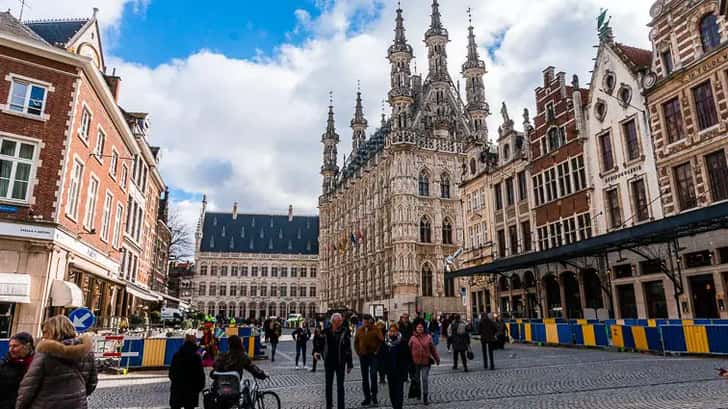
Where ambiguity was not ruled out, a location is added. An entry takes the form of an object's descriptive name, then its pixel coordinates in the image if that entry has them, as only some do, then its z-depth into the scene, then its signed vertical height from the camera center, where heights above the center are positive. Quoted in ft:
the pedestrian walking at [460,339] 44.73 -2.16
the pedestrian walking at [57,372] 12.73 -1.39
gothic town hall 167.97 +47.78
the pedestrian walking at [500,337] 67.52 -2.98
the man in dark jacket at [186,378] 22.56 -2.77
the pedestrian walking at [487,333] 44.47 -1.57
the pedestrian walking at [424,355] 30.66 -2.44
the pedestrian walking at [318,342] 45.24 -2.44
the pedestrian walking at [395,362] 27.48 -2.80
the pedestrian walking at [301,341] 55.36 -2.66
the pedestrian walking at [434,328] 93.04 -2.24
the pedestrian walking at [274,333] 63.93 -2.06
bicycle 21.02 -3.51
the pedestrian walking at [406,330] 32.66 -1.02
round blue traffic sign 36.60 +0.11
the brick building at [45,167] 50.03 +17.12
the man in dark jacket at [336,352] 27.63 -2.03
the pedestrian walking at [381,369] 33.37 -3.95
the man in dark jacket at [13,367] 14.32 -1.40
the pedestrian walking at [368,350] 31.14 -2.14
